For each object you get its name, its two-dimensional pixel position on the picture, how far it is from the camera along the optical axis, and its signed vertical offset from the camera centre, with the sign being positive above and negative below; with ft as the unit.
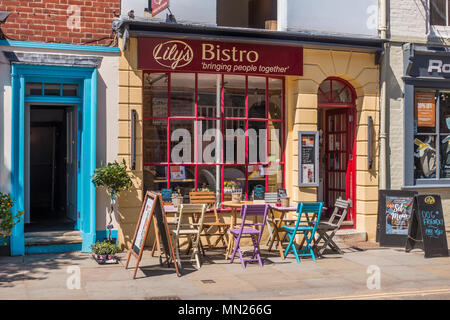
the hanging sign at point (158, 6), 33.75 +9.04
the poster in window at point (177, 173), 37.70 -1.07
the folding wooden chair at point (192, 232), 31.60 -4.16
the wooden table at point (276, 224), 34.53 -4.19
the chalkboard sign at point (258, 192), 39.58 -2.43
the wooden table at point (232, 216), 33.99 -3.55
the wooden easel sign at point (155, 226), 29.12 -3.64
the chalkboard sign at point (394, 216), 38.37 -3.92
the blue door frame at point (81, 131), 33.86 +1.55
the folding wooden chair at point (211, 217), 36.04 -3.94
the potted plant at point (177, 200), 35.35 -2.66
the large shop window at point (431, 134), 42.37 +1.73
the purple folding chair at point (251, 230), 31.78 -4.11
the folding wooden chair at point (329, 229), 35.14 -4.52
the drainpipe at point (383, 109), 40.78 +3.43
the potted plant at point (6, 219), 32.01 -3.55
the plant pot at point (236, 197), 35.60 -2.48
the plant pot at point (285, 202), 35.60 -2.78
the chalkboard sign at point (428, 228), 35.40 -4.39
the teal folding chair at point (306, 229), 33.47 -4.25
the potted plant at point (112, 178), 33.86 -1.29
